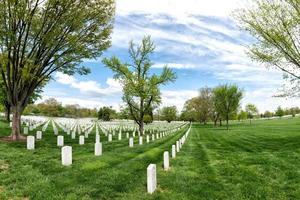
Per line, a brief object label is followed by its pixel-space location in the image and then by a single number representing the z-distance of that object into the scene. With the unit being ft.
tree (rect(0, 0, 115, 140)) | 39.81
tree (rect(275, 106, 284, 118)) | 269.05
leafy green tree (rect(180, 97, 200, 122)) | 196.77
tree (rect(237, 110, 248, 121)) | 208.62
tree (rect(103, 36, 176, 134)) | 73.73
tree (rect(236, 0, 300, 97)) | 45.27
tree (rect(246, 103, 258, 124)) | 227.19
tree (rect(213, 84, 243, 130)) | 120.22
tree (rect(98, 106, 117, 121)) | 203.03
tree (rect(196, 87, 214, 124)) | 184.99
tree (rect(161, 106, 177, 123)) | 224.49
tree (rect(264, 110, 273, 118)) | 361.35
